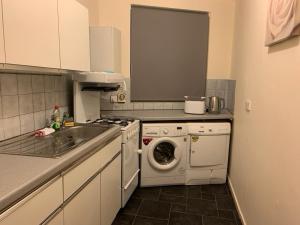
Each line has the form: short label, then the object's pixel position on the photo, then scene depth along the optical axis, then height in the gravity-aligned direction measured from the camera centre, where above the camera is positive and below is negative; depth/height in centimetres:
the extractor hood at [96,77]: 206 +9
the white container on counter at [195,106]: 285 -21
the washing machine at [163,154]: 263 -77
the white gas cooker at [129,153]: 217 -65
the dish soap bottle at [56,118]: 194 -28
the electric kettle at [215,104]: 291 -18
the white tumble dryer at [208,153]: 272 -76
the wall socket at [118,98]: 304 -14
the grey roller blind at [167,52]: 302 +49
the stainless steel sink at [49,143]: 134 -39
